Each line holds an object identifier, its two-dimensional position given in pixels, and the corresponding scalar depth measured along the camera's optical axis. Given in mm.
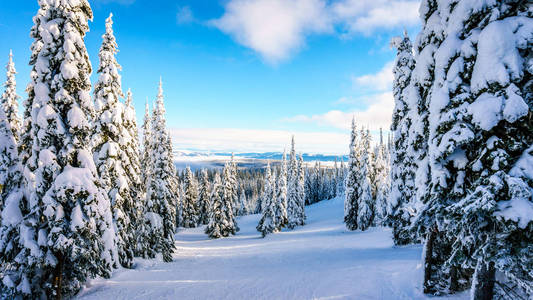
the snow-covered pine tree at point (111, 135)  14742
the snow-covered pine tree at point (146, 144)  25073
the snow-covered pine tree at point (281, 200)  45344
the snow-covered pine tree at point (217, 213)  38656
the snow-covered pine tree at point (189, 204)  50594
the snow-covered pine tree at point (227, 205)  39781
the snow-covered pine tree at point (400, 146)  16019
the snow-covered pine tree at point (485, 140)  4984
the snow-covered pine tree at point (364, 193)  36438
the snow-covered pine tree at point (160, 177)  22859
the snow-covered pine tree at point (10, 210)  9078
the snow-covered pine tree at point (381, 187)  37875
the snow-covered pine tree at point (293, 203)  48125
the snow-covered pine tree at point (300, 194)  49500
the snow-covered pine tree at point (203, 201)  52094
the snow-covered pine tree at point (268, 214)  40125
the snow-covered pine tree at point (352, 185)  38719
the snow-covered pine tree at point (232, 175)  43469
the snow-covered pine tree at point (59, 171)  9211
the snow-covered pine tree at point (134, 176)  15836
